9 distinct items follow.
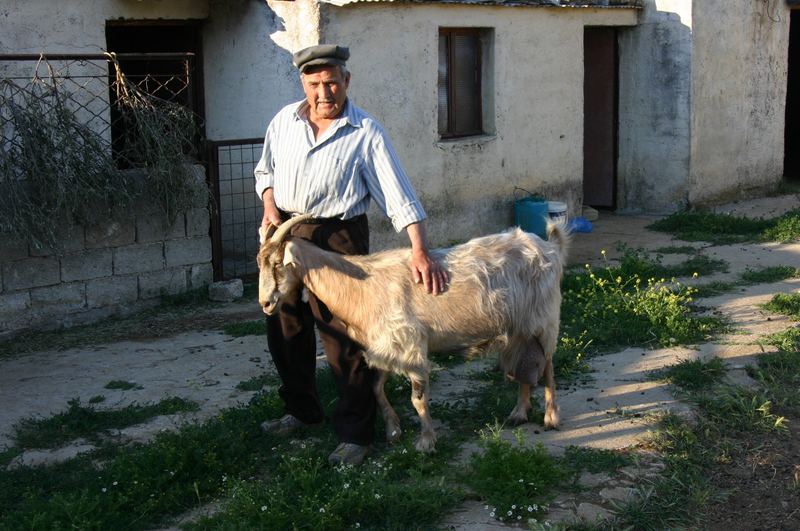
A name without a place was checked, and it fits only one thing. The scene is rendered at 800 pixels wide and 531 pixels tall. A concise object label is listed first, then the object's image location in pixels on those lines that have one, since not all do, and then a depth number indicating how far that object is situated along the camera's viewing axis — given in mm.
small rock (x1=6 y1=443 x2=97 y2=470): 5277
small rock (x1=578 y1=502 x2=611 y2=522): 4480
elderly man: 4918
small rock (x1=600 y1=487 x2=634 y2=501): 4695
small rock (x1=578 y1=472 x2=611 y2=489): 4844
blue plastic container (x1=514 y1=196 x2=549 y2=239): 11414
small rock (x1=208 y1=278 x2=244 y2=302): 8859
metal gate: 9891
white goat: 4961
